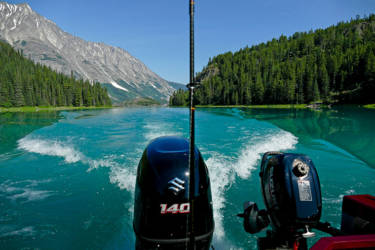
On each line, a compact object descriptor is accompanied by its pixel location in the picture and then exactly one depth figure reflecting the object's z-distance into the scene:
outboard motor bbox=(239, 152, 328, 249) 2.02
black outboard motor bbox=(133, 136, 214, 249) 2.51
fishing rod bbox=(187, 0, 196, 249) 1.88
